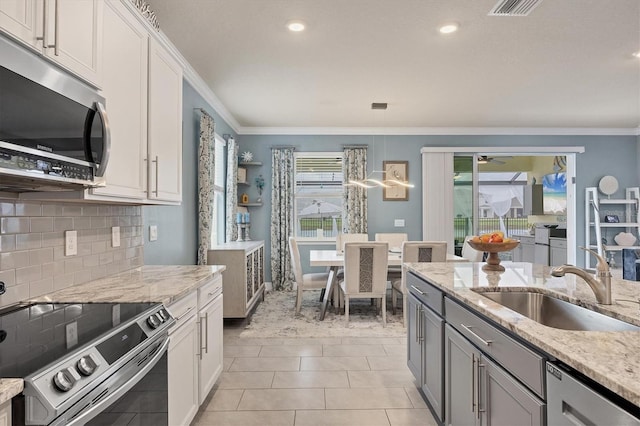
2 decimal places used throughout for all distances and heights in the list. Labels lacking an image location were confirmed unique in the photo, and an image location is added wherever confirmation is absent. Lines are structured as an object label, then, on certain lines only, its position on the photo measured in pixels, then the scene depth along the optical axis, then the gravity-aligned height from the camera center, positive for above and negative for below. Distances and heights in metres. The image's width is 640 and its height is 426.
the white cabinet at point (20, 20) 1.12 +0.66
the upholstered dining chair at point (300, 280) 4.38 -0.72
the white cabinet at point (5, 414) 0.81 -0.44
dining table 4.19 -0.46
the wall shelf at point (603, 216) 5.64 +0.08
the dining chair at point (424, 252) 3.96 -0.33
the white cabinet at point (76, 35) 1.31 +0.75
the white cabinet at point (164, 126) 2.11 +0.62
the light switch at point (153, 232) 2.77 -0.08
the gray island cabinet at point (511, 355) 0.90 -0.45
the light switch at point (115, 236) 2.23 -0.09
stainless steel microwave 1.11 +0.34
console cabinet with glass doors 3.90 -0.61
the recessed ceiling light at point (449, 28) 2.68 +1.49
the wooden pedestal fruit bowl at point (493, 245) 2.31 -0.16
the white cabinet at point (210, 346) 2.14 -0.81
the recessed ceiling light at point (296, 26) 2.66 +1.49
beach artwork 7.54 +0.63
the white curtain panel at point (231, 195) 4.97 +0.38
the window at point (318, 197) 6.07 +0.43
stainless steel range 0.88 -0.40
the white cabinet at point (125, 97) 1.71 +0.65
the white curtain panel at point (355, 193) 5.80 +0.47
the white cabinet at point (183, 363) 1.69 -0.72
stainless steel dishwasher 0.81 -0.45
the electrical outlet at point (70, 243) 1.83 -0.11
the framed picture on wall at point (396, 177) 5.93 +0.75
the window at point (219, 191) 4.86 +0.44
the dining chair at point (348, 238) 5.42 -0.24
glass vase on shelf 5.81 +0.60
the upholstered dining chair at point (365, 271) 3.95 -0.55
